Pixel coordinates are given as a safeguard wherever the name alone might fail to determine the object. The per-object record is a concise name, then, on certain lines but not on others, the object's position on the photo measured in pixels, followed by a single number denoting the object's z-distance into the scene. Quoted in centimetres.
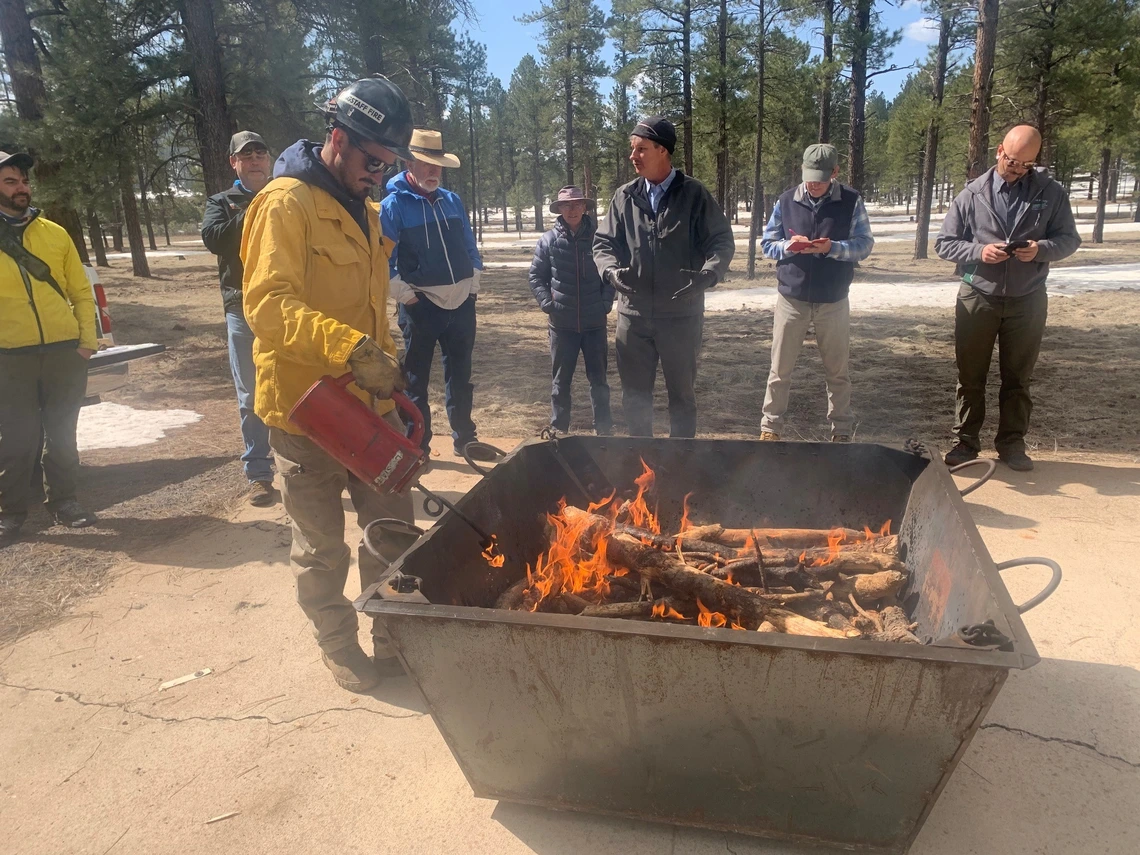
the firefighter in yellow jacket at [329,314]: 235
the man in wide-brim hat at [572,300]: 537
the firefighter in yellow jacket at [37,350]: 403
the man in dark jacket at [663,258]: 426
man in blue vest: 475
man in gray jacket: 437
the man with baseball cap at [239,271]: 431
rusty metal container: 170
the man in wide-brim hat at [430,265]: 467
